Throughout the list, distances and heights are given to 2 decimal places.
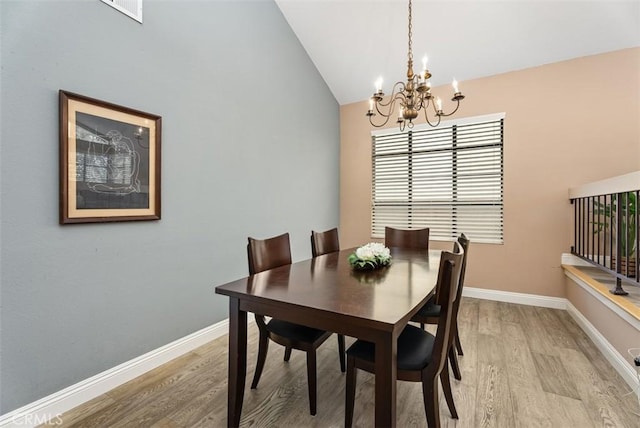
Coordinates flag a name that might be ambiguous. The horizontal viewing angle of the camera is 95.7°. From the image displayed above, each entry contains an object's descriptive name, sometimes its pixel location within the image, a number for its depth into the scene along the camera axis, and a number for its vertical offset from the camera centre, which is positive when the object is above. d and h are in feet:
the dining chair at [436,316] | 6.13 -2.25
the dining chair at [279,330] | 5.24 -2.26
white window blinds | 11.88 +1.50
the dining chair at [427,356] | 4.08 -2.21
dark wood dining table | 3.45 -1.24
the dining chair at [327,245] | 6.78 -0.96
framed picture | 5.36 +1.02
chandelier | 6.68 +2.79
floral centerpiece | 5.95 -0.95
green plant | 7.64 -0.17
